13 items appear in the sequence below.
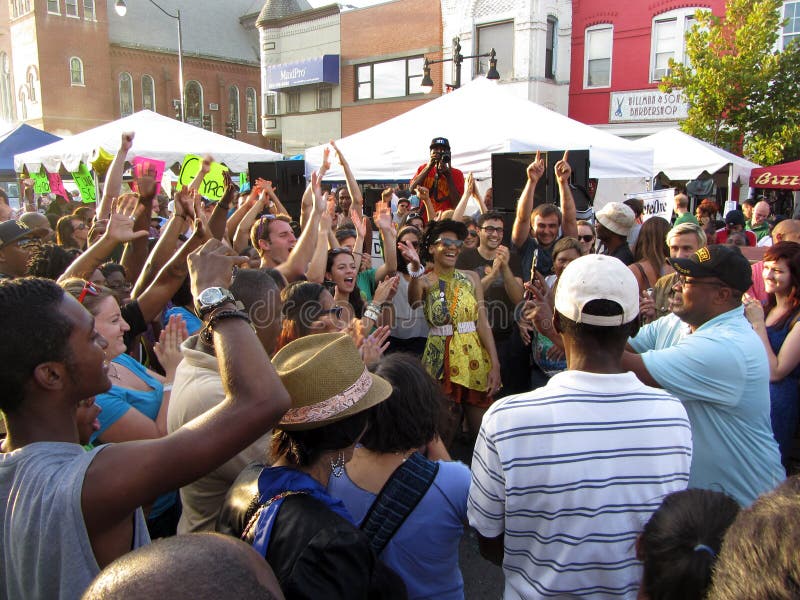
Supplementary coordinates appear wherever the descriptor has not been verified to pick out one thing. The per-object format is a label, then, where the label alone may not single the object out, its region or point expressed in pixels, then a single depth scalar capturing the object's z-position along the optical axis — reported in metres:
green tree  13.60
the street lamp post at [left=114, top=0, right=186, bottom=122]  22.40
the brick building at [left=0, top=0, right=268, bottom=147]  35.81
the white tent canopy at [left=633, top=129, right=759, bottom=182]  12.41
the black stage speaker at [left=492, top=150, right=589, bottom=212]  5.71
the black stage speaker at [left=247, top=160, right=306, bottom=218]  8.17
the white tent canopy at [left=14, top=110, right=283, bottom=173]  11.09
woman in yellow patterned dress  4.12
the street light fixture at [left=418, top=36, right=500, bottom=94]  12.85
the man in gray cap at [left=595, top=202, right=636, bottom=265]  4.88
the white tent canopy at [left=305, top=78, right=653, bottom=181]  7.66
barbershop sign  18.52
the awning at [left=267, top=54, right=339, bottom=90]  27.09
